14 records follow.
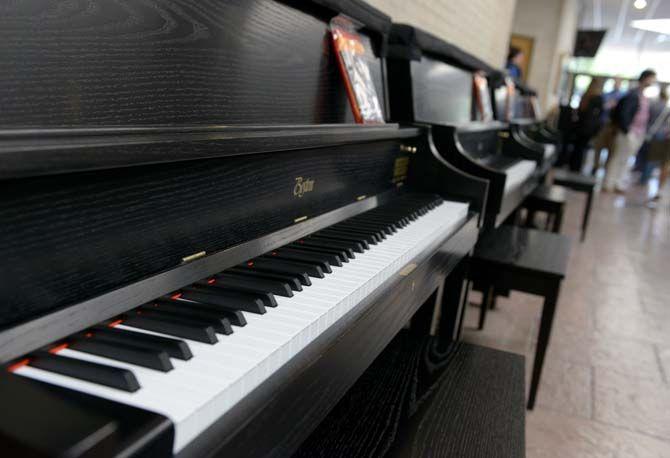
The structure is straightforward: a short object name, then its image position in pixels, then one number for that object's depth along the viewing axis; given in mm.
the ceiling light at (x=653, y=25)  12703
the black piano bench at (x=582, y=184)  5176
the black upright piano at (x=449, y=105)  2096
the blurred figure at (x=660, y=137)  9480
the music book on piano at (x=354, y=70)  1558
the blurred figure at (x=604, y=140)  8664
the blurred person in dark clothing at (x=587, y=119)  9594
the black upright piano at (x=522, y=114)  4148
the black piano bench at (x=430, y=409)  1120
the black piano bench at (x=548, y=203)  3938
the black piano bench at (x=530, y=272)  2199
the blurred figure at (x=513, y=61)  7160
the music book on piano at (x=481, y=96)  3414
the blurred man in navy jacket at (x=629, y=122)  8055
